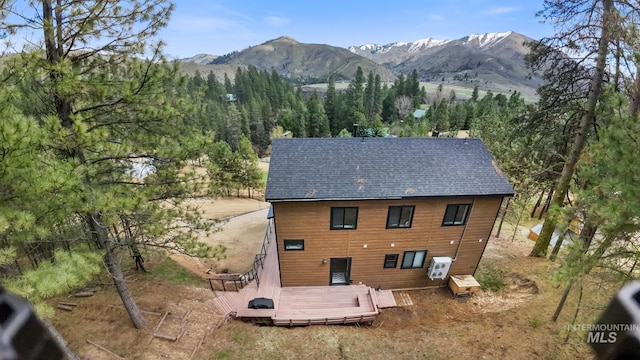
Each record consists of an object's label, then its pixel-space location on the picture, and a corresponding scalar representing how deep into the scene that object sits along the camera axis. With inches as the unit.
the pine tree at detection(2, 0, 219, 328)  254.8
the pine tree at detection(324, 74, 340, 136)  3031.5
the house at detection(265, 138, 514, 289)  530.9
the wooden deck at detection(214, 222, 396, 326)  522.9
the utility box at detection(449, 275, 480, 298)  593.6
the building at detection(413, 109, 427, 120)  3541.3
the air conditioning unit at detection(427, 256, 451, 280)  586.6
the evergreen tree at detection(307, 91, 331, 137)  2805.1
